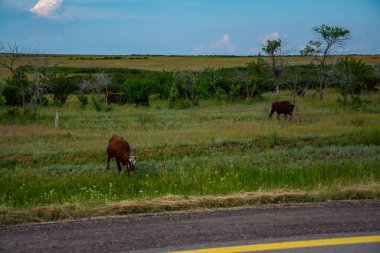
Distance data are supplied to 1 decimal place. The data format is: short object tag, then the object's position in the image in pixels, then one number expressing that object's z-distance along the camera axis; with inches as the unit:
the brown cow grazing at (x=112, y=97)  1894.4
